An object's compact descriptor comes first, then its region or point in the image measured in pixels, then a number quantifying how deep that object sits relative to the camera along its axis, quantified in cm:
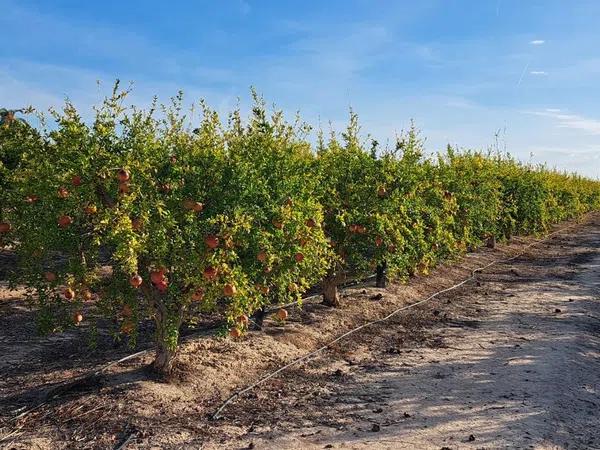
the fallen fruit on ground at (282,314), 862
